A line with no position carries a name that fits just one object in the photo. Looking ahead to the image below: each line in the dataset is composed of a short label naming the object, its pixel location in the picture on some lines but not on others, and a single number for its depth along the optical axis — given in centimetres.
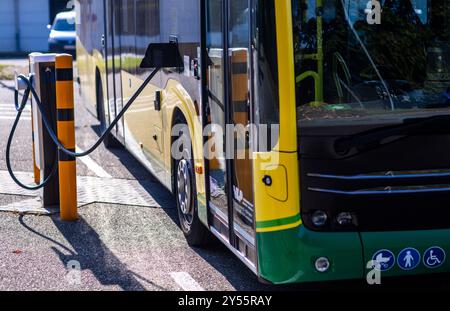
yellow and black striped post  719
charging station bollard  768
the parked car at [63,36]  2636
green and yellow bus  465
